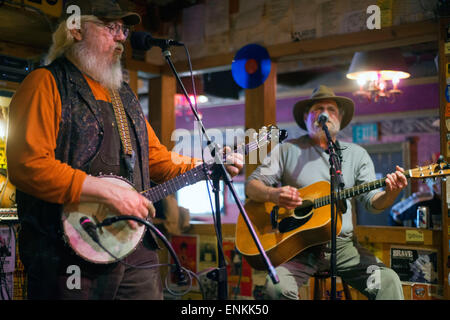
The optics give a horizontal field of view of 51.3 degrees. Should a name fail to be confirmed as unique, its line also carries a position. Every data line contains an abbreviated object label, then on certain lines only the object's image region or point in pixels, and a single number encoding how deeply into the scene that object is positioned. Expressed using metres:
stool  3.08
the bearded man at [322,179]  2.90
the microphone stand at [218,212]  1.76
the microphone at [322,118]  2.82
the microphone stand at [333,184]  2.62
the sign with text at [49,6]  3.43
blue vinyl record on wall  4.23
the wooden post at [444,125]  3.39
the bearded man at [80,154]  1.80
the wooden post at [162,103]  4.83
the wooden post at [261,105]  4.27
